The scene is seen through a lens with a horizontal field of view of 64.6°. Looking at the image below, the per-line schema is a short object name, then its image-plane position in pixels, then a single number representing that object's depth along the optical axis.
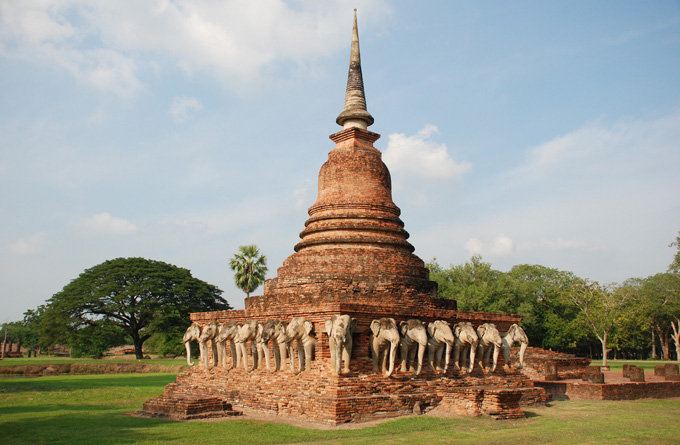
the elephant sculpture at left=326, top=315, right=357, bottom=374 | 12.06
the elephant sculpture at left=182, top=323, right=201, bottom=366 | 15.89
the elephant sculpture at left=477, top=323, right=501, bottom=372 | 14.92
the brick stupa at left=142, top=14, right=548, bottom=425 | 12.29
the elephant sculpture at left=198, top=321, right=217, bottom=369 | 15.50
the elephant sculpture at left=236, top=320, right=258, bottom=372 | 14.06
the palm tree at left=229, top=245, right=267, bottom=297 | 43.50
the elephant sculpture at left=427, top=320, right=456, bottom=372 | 13.78
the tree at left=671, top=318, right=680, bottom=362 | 48.24
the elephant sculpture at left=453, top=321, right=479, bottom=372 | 14.30
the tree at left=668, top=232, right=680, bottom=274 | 38.93
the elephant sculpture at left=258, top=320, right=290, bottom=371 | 13.34
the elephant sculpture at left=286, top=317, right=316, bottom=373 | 12.82
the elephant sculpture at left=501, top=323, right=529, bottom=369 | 15.44
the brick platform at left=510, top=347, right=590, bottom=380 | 23.31
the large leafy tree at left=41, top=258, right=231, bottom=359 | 42.53
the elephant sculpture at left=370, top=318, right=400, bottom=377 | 12.77
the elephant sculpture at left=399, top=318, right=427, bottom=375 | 13.23
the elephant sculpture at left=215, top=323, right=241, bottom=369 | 14.86
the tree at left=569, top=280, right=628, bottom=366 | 34.97
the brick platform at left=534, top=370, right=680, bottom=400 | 16.52
